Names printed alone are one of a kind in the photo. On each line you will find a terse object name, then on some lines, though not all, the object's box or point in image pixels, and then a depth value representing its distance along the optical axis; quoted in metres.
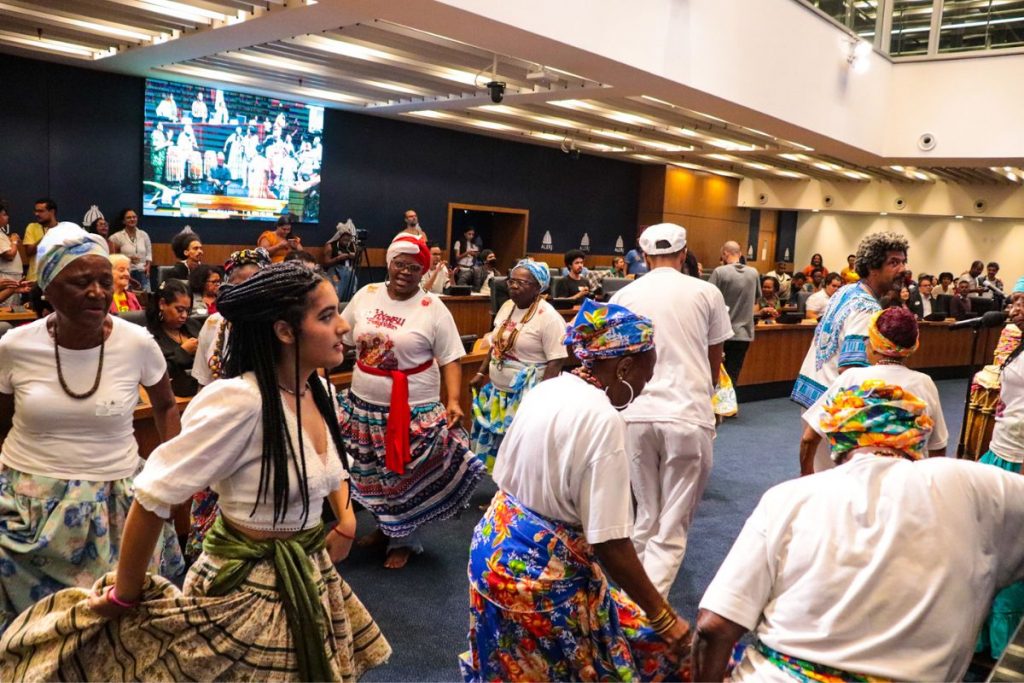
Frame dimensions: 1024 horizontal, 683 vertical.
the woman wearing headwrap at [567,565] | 1.81
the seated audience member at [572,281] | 9.73
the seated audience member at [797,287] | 12.13
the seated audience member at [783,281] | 12.13
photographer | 10.33
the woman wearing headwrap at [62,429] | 2.13
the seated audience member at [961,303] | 11.76
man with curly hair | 3.13
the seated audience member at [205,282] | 4.59
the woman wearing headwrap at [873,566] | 1.46
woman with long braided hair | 1.50
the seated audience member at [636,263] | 12.34
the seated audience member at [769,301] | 8.93
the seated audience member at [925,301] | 11.09
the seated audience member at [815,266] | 13.68
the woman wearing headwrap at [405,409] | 3.54
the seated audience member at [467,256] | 11.30
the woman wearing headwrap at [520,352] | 4.36
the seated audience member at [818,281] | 12.95
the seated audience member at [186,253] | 7.05
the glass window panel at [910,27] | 11.10
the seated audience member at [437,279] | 10.12
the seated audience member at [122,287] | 4.87
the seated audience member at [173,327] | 3.71
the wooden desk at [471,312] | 9.86
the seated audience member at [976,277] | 13.23
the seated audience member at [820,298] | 10.15
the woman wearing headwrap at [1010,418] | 2.97
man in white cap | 3.18
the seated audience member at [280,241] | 9.04
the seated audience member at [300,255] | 5.02
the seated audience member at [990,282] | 12.99
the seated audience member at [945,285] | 13.85
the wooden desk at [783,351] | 8.58
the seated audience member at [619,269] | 13.41
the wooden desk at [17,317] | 5.41
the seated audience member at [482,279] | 11.10
